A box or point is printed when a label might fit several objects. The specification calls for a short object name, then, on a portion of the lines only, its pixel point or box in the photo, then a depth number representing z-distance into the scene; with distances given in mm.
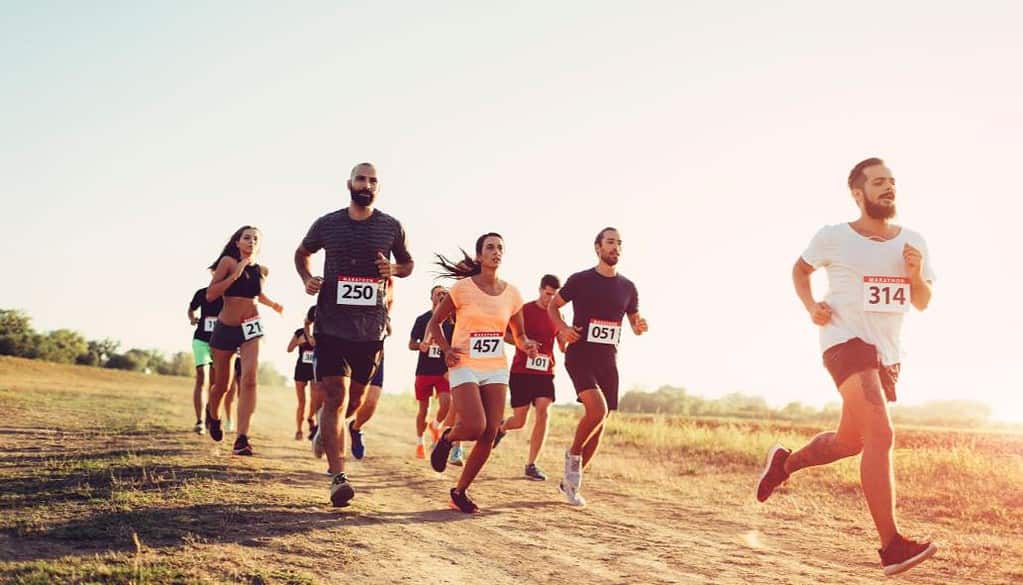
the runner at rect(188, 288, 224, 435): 13586
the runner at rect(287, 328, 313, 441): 15078
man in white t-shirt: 6012
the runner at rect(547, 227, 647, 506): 9789
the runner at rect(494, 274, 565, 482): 11908
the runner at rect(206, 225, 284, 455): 10562
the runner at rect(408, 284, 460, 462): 12945
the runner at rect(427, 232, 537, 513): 8531
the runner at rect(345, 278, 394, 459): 12617
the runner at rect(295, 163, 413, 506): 8203
